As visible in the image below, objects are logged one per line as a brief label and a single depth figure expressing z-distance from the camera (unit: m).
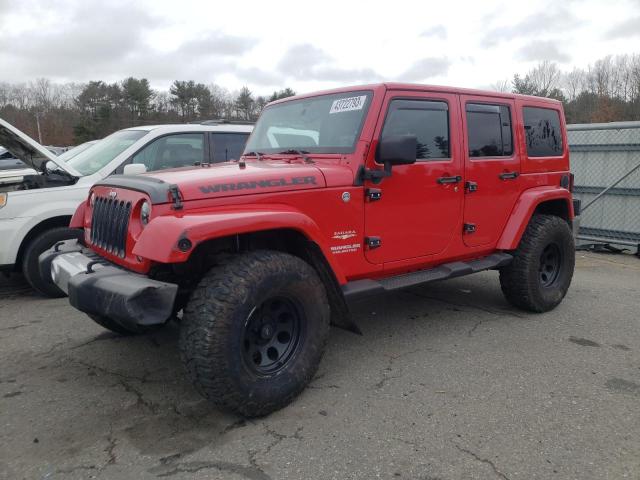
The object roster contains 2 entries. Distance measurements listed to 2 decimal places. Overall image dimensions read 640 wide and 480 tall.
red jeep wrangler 2.66
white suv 4.91
